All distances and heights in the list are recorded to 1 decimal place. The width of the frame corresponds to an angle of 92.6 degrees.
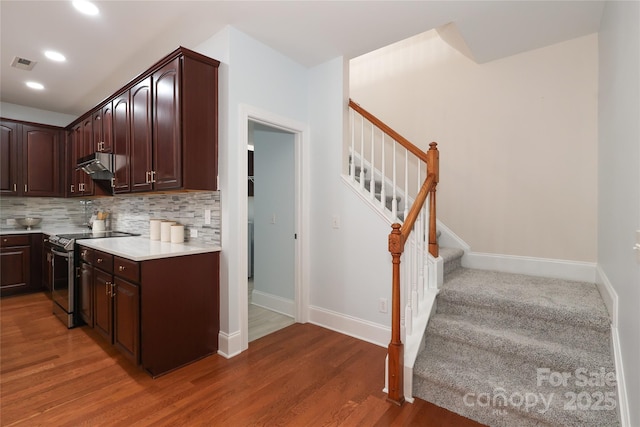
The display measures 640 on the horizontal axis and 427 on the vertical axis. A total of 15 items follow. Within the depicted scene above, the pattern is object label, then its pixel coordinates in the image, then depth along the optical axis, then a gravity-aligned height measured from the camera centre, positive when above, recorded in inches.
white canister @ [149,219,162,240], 124.5 -6.5
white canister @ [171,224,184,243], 112.7 -7.8
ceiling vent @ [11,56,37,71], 124.6 +62.8
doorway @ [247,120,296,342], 133.7 -8.1
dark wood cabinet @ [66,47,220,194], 94.3 +29.4
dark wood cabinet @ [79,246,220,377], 86.7 -29.1
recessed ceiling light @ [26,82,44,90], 149.5 +63.8
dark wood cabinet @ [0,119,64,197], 172.9 +32.2
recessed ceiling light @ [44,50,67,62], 119.4 +63.0
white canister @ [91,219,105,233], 171.2 -7.2
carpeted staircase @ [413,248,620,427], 65.1 -36.0
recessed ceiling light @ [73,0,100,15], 90.5 +62.4
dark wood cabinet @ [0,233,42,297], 165.8 -28.0
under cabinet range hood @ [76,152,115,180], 130.8 +21.9
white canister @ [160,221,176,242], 116.9 -6.9
